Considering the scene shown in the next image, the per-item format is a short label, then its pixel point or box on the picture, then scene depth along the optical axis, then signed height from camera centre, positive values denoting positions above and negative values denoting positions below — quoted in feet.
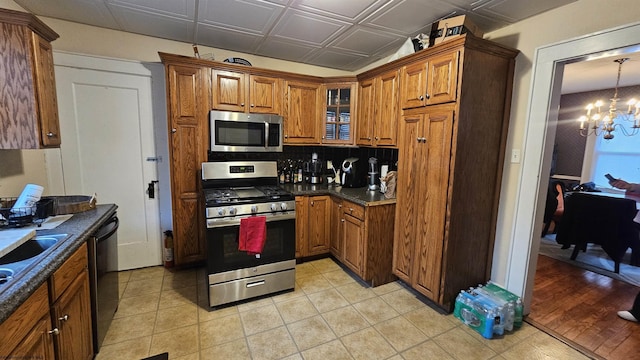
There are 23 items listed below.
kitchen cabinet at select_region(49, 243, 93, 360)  4.05 -2.76
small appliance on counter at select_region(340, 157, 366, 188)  10.44 -0.97
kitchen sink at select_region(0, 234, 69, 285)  4.41 -1.88
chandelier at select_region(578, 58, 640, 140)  12.67 +1.88
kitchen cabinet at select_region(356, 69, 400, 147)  8.79 +1.35
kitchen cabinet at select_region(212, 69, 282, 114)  9.08 +1.85
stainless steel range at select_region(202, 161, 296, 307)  7.23 -2.69
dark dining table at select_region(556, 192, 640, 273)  10.05 -2.73
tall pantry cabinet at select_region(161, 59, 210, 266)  8.56 -0.10
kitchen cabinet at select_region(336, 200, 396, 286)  8.40 -2.95
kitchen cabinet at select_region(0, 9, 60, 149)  4.90 +1.08
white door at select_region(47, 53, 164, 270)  8.31 -0.08
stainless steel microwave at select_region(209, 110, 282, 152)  8.87 +0.47
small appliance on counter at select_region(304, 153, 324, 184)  11.12 -0.97
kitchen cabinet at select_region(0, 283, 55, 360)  2.92 -2.29
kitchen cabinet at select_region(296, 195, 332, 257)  9.84 -2.86
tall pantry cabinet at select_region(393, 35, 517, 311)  6.58 -0.19
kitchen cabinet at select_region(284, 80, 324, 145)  10.28 +1.36
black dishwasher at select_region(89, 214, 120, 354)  5.35 -2.91
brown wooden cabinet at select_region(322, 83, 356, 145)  10.63 +1.34
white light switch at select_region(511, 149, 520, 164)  7.09 -0.09
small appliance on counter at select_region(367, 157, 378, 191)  9.89 -0.97
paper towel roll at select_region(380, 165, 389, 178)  9.73 -0.76
